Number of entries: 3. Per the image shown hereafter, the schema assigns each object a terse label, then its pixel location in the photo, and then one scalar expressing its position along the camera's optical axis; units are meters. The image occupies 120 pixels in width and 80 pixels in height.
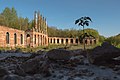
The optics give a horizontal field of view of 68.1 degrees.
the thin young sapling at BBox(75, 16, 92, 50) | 7.44
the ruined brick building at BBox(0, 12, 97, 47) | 15.67
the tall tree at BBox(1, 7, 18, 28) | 28.54
